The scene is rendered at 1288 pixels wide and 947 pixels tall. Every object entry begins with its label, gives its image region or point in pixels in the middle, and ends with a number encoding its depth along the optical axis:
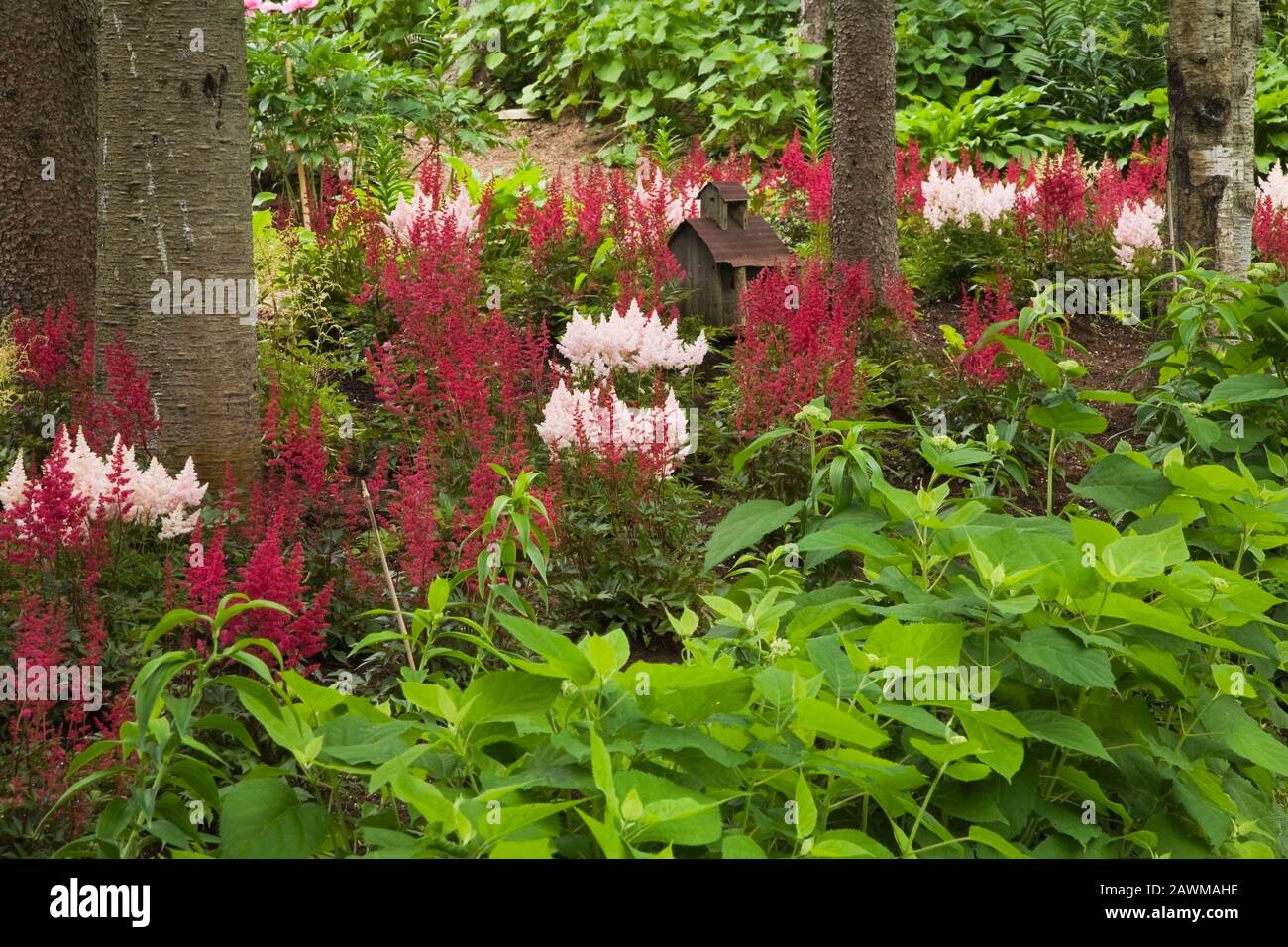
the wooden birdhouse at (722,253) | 6.61
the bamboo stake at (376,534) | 2.76
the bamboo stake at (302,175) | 8.58
